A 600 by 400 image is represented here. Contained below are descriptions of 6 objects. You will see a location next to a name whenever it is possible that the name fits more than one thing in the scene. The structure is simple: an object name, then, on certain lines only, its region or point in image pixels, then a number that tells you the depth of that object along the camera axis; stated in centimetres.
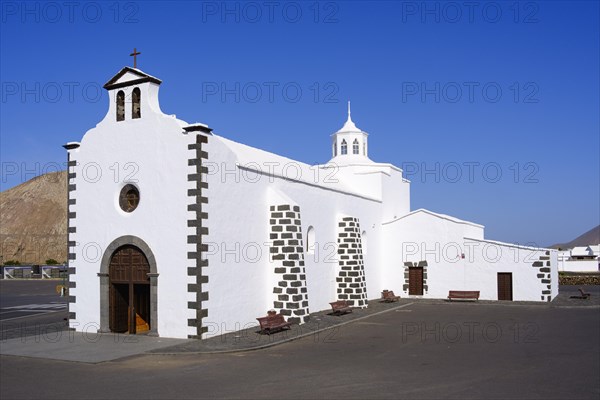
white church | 1767
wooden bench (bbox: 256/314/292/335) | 1816
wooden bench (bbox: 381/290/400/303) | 2953
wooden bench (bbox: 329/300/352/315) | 2336
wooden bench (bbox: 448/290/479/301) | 2908
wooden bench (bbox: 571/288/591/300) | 3008
